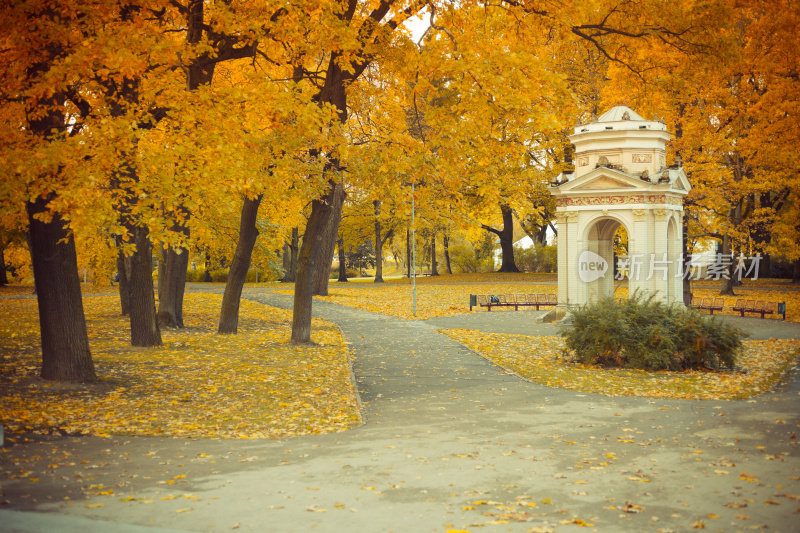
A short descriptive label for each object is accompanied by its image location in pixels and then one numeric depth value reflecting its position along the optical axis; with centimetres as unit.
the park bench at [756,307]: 2867
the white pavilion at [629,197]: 2447
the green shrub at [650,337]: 1564
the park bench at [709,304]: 2894
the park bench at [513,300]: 3198
